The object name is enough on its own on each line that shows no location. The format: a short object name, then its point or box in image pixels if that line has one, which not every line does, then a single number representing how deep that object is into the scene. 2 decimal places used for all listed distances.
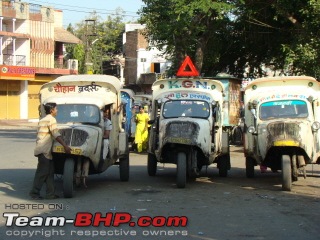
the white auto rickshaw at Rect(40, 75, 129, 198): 12.26
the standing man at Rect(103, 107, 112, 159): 13.27
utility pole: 56.75
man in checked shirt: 11.90
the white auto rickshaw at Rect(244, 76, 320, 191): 13.13
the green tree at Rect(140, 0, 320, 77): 23.27
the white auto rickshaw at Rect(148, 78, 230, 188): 13.66
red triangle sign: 17.24
